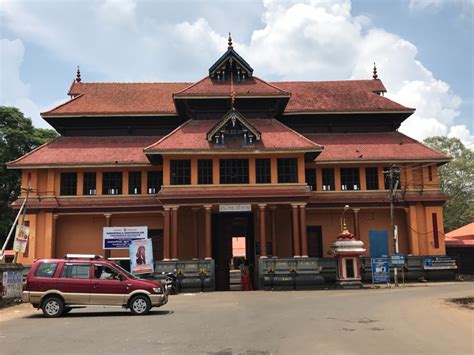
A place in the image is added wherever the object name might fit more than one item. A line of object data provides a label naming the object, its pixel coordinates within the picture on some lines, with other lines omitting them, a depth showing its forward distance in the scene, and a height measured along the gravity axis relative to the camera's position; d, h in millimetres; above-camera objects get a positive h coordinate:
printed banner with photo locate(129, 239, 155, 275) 25484 -265
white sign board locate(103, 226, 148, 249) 26859 +879
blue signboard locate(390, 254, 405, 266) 27453 -718
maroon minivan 15734 -1174
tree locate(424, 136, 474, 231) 51688 +6728
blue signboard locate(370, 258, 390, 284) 28250 -1419
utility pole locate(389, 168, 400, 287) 28303 +2532
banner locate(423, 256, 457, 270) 30875 -1096
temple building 28625 +4786
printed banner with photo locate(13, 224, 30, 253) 23703 +661
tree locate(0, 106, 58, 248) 43375 +9839
